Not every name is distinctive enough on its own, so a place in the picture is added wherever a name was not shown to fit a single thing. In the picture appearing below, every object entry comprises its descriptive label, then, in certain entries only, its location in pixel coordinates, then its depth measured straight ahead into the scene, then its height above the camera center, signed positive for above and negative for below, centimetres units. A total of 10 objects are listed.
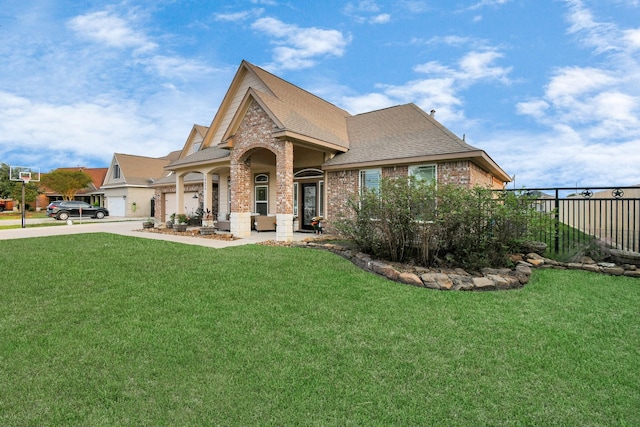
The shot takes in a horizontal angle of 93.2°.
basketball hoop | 2002 +239
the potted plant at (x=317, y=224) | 1343 -61
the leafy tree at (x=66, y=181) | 3525 +368
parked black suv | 2567 +15
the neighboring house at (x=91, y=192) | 3818 +257
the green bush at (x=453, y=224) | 702 -33
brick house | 1108 +239
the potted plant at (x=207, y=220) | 1413 -42
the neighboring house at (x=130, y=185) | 3022 +266
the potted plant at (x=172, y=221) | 1607 -56
